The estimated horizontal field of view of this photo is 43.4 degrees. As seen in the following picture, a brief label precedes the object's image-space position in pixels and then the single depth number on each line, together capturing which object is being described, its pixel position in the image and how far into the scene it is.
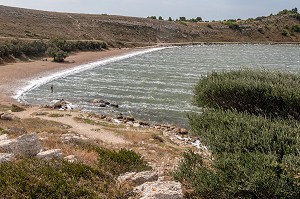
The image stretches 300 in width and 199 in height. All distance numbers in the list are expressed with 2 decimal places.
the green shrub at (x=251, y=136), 13.10
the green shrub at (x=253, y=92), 22.11
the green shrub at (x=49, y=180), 10.33
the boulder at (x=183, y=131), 32.09
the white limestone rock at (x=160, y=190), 10.68
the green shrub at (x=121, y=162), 14.19
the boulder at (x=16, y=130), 21.37
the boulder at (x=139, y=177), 12.73
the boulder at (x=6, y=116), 29.61
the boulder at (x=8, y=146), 13.83
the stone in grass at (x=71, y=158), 13.76
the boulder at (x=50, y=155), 13.59
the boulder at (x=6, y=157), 12.34
